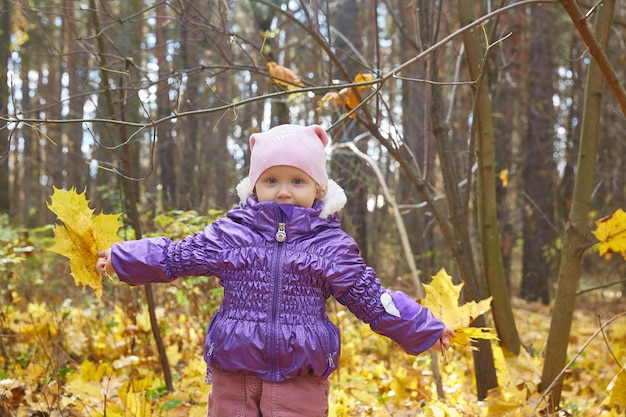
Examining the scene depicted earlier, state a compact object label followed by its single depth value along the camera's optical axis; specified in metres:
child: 2.01
